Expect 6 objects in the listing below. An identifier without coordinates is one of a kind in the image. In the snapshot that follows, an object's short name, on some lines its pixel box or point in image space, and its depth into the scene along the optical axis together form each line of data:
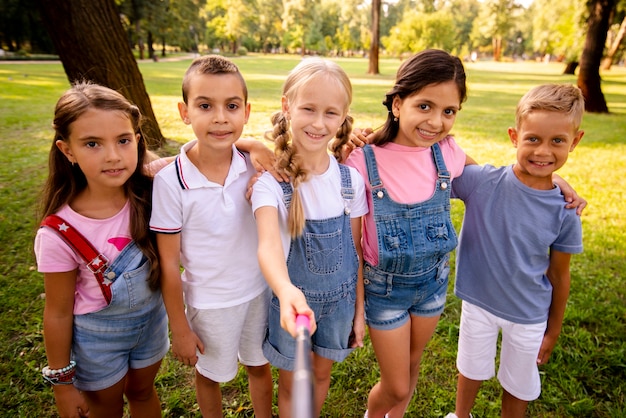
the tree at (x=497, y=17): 56.55
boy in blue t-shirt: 1.85
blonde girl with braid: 1.65
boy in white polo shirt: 1.65
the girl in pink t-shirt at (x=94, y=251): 1.59
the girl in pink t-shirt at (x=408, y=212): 1.83
